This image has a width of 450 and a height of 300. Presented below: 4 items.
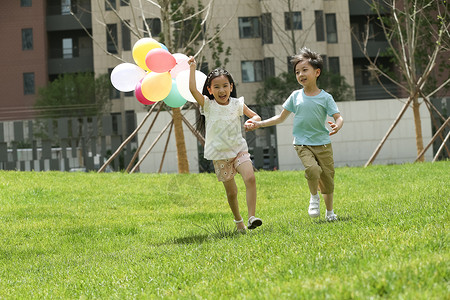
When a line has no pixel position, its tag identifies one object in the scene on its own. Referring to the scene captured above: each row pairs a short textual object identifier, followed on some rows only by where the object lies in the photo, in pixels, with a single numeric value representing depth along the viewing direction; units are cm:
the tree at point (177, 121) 1366
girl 565
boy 577
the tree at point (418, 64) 1545
